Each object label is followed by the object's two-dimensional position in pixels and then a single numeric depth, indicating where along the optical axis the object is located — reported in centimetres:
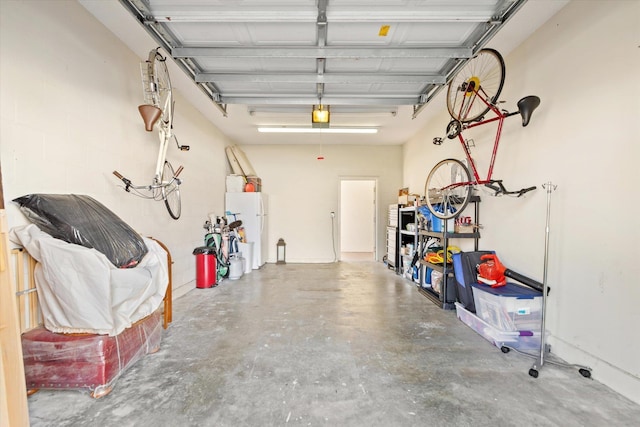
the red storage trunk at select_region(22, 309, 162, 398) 152
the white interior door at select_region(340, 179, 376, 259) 785
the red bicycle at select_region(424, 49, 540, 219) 238
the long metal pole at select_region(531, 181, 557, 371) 186
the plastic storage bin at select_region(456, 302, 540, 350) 215
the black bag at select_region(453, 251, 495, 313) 266
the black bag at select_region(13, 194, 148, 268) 165
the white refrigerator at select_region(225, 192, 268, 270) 529
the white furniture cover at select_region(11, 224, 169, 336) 153
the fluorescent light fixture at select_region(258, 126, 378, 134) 481
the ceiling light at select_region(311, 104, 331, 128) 352
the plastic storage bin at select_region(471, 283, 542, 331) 216
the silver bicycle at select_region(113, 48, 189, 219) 247
